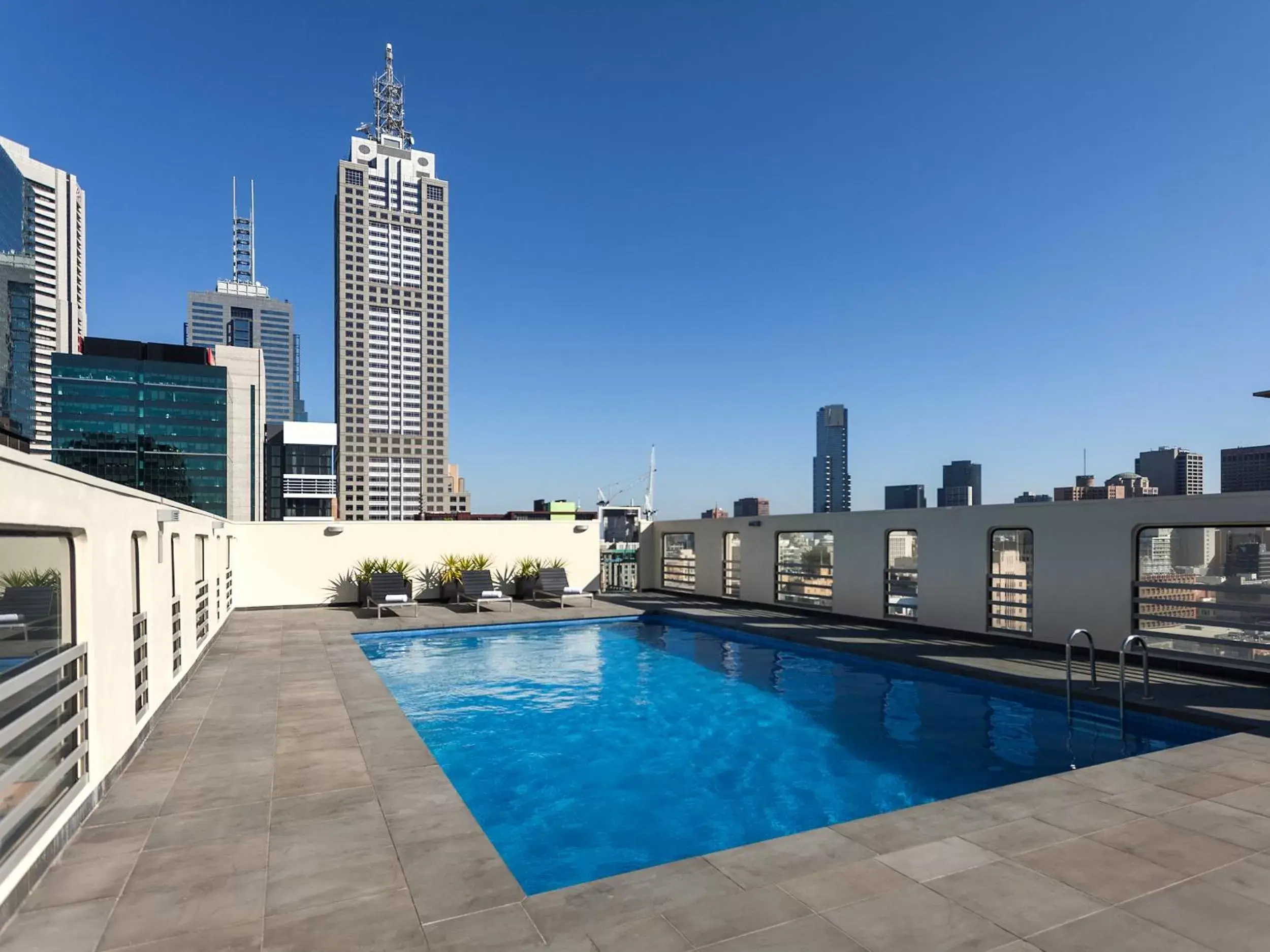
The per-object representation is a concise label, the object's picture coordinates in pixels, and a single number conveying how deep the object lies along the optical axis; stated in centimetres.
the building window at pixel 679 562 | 1614
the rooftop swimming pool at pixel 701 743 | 474
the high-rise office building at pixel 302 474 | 12506
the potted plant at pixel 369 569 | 1395
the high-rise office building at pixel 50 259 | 10925
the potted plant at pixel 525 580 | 1539
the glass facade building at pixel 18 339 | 8719
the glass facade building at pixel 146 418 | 9262
